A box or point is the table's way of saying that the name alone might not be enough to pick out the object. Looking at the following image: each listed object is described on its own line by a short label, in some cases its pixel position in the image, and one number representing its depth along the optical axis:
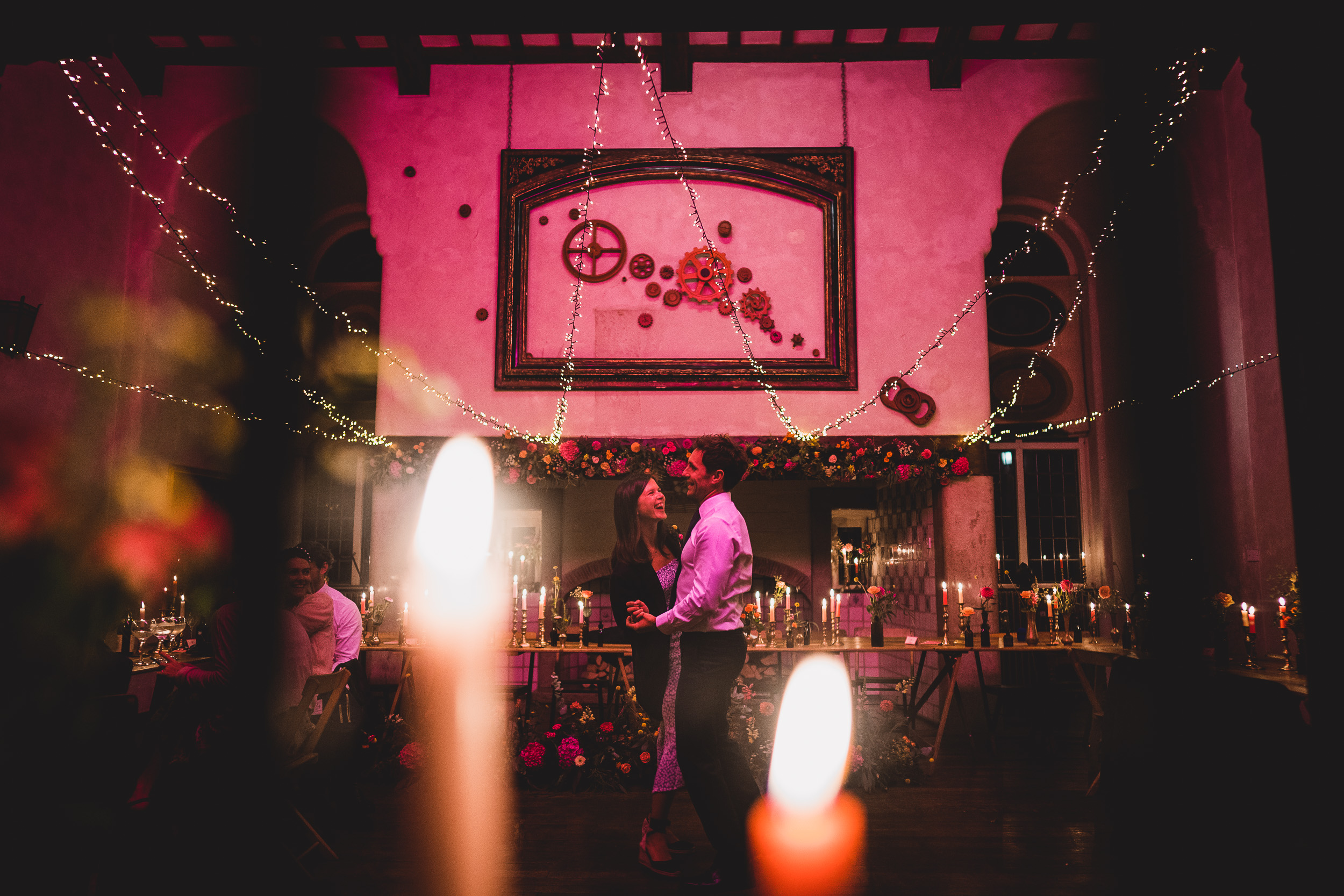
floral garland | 7.11
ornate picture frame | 7.37
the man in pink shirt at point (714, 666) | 3.31
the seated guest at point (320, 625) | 4.12
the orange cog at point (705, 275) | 7.46
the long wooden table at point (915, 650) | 5.78
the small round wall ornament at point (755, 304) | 7.42
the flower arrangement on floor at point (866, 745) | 5.10
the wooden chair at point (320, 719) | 3.55
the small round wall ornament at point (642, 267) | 7.51
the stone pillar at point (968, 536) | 7.25
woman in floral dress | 3.55
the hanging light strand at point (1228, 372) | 6.18
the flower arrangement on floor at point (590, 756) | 5.11
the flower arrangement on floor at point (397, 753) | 5.21
